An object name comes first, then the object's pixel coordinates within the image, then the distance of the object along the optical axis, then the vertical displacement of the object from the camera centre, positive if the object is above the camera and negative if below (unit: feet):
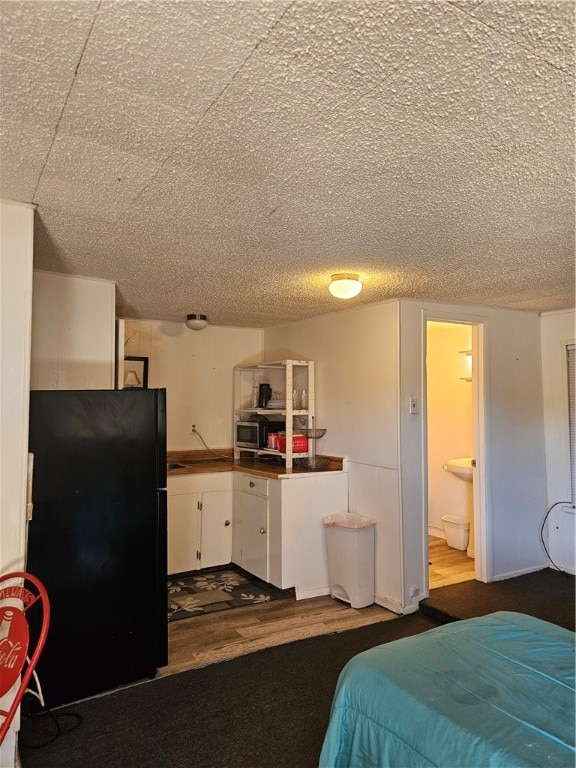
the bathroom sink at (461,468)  15.56 -2.04
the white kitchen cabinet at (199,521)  13.82 -3.39
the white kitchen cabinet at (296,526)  12.44 -3.19
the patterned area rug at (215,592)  11.87 -4.99
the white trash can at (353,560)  11.72 -3.83
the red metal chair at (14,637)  4.71 -2.47
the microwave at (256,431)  15.16 -0.80
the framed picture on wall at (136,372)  15.03 +1.12
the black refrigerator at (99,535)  7.70 -2.16
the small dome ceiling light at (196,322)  14.46 +2.56
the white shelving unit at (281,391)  13.93 +0.53
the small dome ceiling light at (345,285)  9.53 +2.42
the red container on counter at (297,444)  13.97 -1.10
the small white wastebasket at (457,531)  16.14 -4.25
